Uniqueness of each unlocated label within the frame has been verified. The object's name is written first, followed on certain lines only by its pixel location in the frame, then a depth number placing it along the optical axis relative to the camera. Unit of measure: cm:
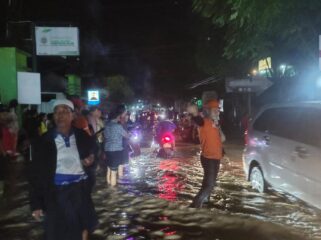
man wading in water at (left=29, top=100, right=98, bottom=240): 436
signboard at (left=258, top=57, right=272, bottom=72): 2339
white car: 712
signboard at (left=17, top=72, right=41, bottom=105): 1320
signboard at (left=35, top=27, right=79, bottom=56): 2130
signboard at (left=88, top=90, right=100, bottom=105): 2995
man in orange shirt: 795
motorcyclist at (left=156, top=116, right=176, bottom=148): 1673
